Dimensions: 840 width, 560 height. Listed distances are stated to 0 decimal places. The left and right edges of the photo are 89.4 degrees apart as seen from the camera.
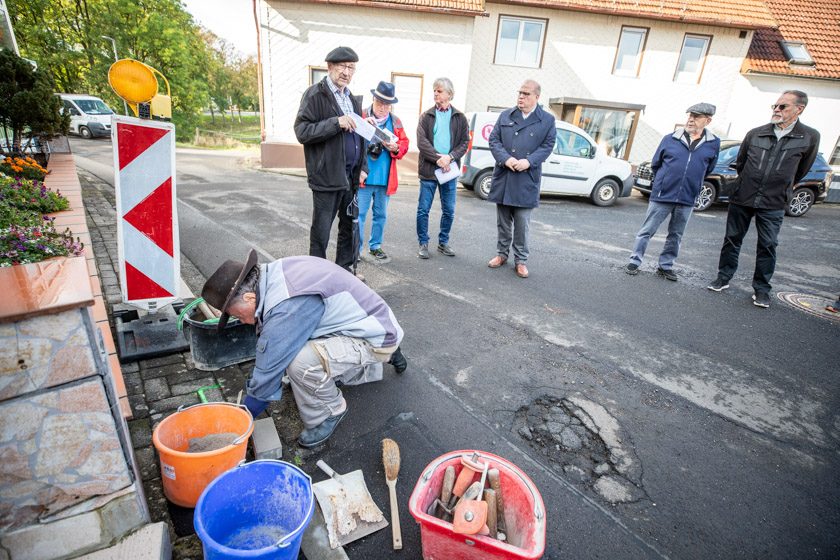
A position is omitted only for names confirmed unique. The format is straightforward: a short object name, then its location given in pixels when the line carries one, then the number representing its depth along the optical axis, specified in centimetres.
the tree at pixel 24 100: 618
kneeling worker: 200
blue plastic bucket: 165
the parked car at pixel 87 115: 1909
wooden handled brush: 187
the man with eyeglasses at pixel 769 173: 450
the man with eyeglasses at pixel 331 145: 380
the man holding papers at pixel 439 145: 551
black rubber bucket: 273
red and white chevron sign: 247
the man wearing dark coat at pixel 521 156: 494
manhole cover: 480
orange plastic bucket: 179
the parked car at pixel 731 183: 1030
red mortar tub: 145
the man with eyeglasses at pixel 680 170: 507
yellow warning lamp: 229
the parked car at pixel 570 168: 991
